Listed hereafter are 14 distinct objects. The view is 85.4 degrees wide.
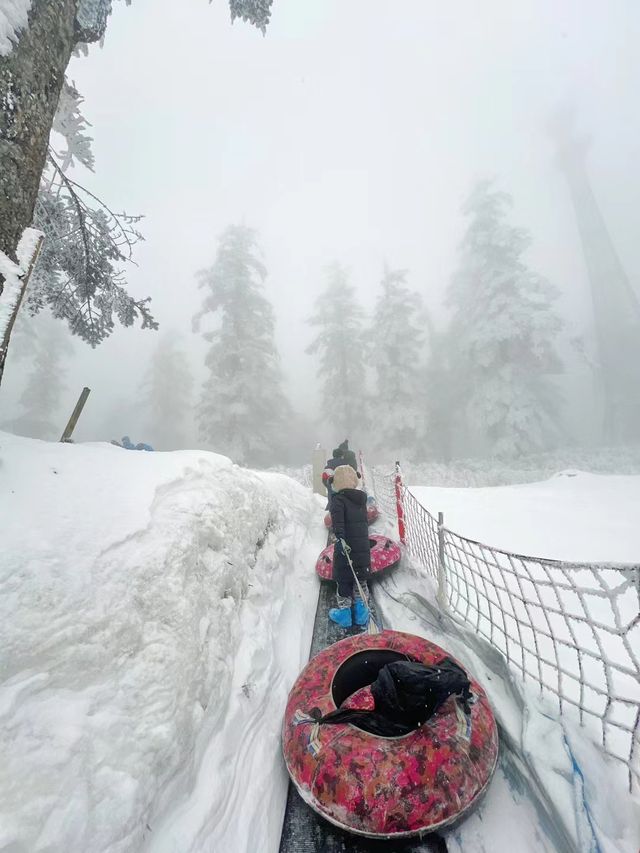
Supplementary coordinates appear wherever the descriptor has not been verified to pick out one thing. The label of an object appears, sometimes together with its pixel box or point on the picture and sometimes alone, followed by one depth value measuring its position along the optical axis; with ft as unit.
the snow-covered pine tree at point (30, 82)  9.00
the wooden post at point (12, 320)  8.73
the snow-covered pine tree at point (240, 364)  59.98
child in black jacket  15.55
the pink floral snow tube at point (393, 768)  6.48
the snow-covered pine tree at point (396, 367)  64.34
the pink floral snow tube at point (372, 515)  26.68
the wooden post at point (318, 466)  42.04
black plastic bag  7.59
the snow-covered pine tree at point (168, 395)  96.17
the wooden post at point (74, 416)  15.40
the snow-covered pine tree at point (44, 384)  83.15
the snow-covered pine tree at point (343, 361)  73.77
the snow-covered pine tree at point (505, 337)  54.49
